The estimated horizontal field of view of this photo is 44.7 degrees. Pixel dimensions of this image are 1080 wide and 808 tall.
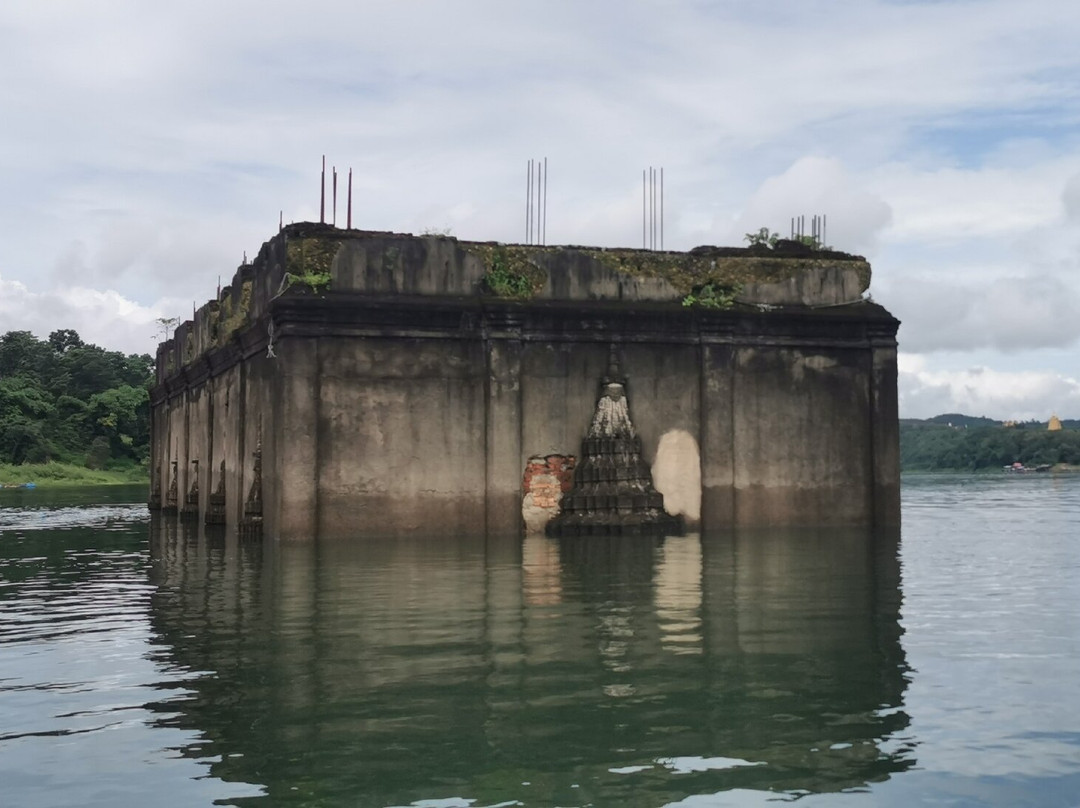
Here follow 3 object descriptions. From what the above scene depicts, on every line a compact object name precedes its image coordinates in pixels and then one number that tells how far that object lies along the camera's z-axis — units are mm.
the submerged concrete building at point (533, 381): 17516
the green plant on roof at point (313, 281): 17534
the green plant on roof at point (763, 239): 20234
